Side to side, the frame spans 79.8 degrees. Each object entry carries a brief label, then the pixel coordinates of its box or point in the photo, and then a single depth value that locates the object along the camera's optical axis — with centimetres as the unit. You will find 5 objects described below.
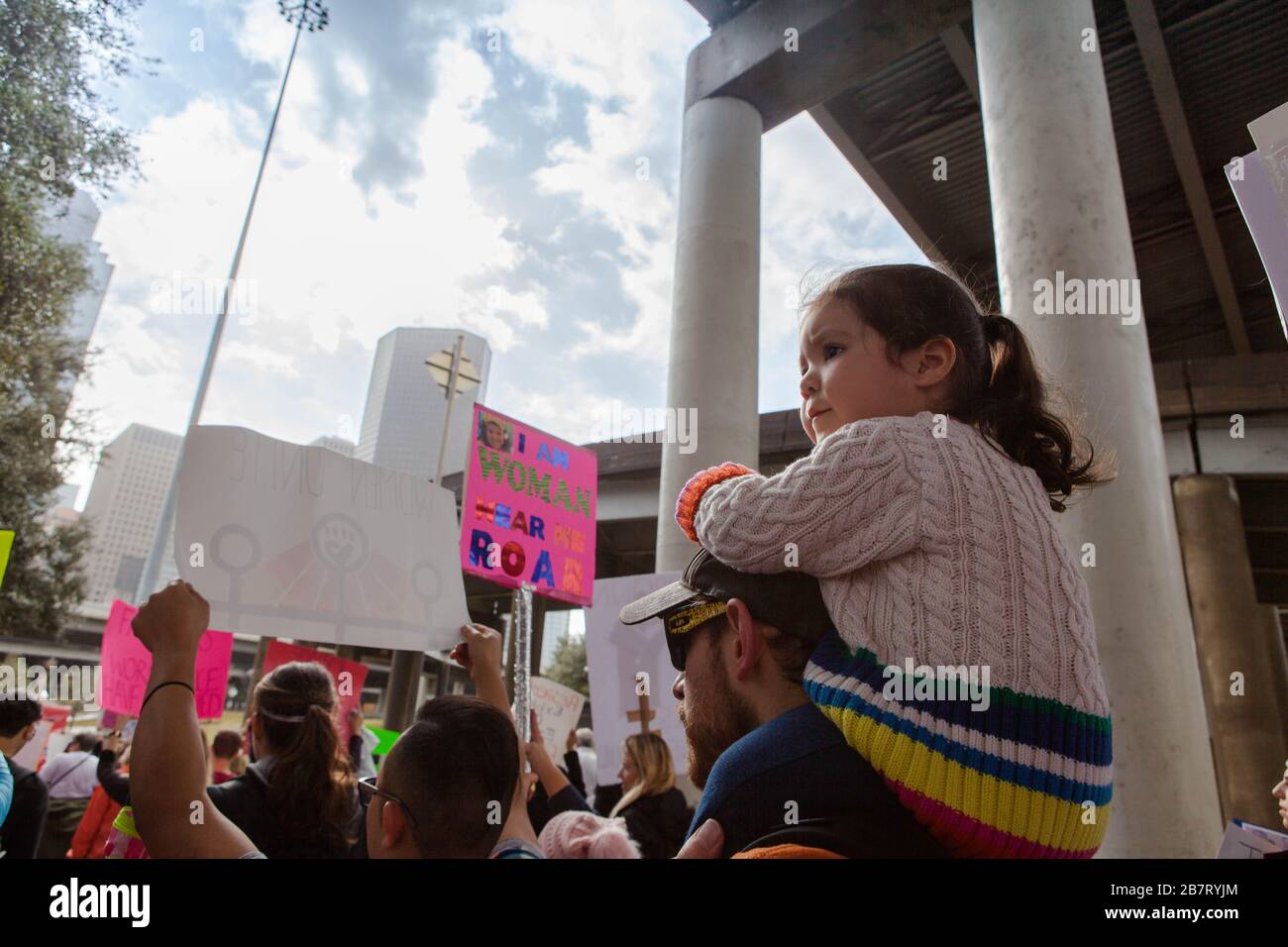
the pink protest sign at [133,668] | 514
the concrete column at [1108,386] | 362
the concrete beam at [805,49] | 762
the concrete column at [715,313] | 702
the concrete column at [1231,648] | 1118
